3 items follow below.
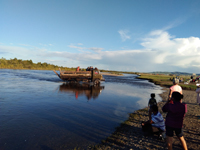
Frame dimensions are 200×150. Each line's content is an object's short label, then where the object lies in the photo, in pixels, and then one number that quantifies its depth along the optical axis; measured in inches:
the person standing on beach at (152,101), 290.2
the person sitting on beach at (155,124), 220.2
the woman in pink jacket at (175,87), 249.4
